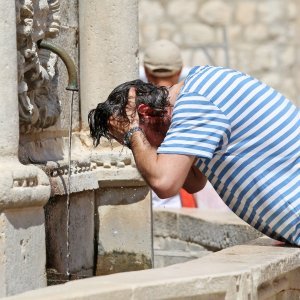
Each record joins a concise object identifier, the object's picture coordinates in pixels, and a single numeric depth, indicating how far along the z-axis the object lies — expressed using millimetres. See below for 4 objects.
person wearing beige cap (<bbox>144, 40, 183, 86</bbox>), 15745
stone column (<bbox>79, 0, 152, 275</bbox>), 12030
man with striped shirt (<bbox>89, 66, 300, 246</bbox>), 8006
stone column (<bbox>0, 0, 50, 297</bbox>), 8659
